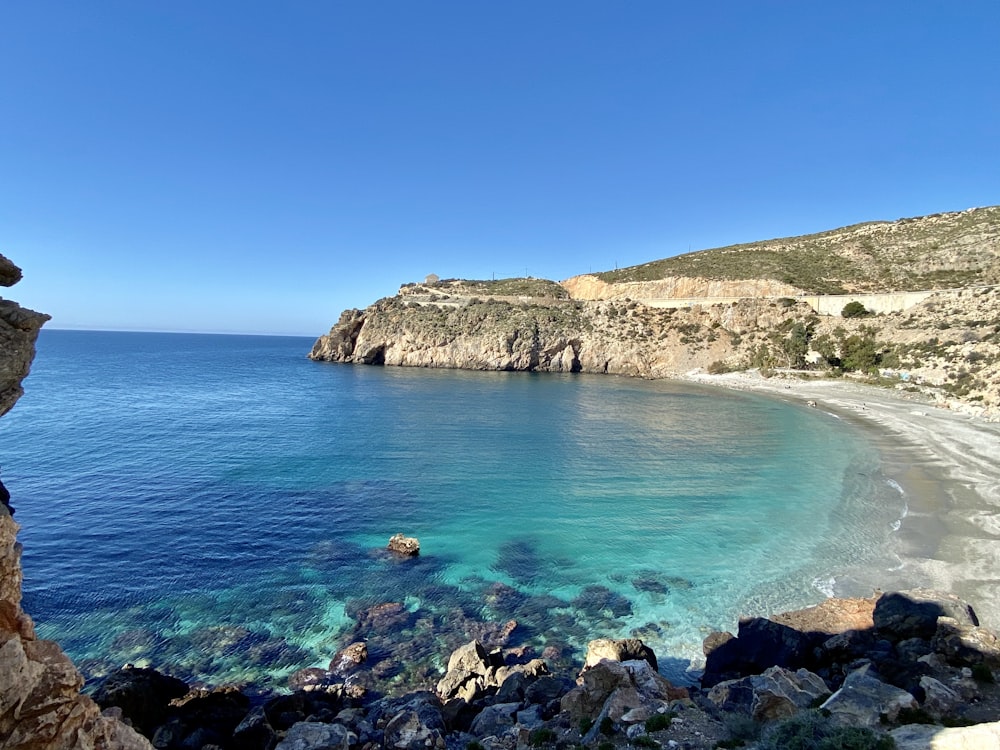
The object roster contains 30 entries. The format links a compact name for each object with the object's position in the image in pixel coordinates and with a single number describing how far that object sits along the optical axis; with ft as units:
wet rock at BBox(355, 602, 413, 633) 49.01
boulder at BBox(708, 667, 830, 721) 28.76
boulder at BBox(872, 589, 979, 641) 39.32
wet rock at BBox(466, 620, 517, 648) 47.56
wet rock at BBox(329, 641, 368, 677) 42.91
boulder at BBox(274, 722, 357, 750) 29.04
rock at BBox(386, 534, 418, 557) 63.87
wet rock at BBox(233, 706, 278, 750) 31.50
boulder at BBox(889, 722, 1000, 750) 21.04
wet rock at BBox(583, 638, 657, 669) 40.60
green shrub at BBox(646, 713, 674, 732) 27.71
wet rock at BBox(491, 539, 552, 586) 59.82
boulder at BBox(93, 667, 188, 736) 33.94
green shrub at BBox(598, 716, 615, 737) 28.50
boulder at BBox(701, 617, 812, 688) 39.32
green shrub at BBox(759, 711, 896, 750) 21.49
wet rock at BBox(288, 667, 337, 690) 40.97
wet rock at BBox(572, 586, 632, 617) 52.54
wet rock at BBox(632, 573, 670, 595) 56.39
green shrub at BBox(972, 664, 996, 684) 31.53
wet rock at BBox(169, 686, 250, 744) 34.19
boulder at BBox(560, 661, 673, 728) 30.94
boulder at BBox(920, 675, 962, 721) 27.50
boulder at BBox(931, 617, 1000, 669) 33.32
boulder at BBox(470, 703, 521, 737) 33.06
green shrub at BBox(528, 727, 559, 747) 29.04
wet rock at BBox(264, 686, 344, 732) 34.92
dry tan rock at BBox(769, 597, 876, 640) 43.60
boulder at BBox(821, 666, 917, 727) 25.86
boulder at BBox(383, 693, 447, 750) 31.50
